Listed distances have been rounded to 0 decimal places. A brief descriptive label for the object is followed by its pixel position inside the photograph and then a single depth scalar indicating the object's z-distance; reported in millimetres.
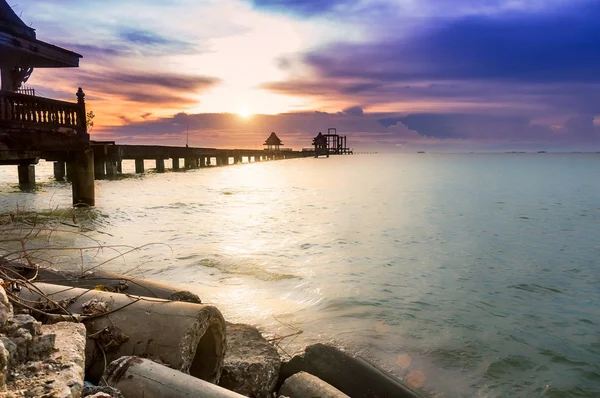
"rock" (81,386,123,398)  2558
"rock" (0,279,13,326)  2658
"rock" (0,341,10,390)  2248
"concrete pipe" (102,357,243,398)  2783
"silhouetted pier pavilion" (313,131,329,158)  150500
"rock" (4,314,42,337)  2654
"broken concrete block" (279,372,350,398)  3531
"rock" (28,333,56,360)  2652
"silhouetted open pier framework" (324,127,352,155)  155050
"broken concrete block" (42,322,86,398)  2416
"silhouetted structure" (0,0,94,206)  11992
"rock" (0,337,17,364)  2492
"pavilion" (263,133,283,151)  125625
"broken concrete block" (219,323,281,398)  3873
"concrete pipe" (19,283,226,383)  3443
